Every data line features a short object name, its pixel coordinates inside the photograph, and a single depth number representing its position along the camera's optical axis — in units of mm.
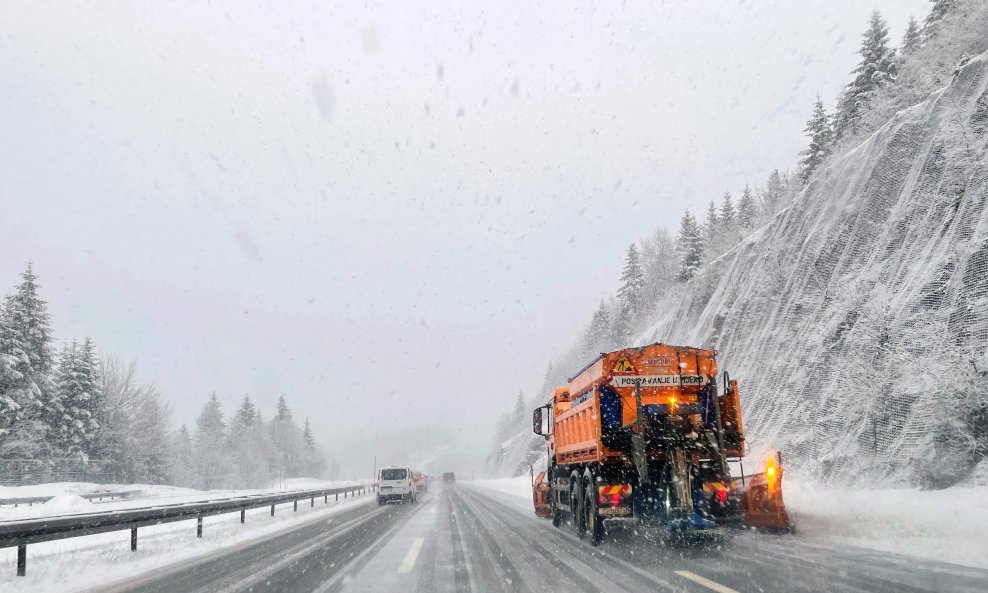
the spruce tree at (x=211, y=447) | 66625
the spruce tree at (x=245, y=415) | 80462
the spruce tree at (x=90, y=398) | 38156
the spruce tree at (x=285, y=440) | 87688
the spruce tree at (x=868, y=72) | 33625
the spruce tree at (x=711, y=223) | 58344
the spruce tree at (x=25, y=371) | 31547
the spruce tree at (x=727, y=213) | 57103
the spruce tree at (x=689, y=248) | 49500
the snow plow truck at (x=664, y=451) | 9711
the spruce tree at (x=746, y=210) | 50812
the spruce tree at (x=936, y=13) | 29891
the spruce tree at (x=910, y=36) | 36816
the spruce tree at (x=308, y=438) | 102625
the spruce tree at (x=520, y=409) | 108300
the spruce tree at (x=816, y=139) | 38812
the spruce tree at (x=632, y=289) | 61531
